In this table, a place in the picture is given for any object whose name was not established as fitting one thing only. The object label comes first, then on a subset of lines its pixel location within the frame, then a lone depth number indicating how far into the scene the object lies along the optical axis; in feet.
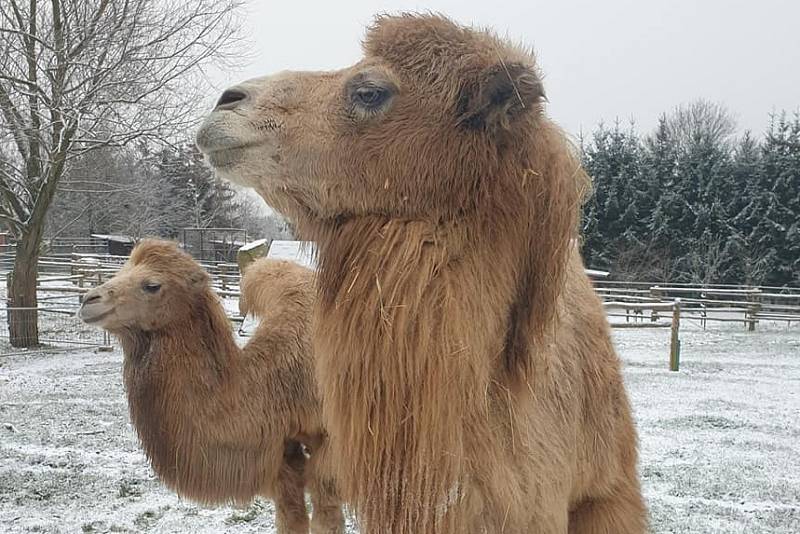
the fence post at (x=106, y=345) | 45.09
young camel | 13.08
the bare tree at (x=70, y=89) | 40.68
